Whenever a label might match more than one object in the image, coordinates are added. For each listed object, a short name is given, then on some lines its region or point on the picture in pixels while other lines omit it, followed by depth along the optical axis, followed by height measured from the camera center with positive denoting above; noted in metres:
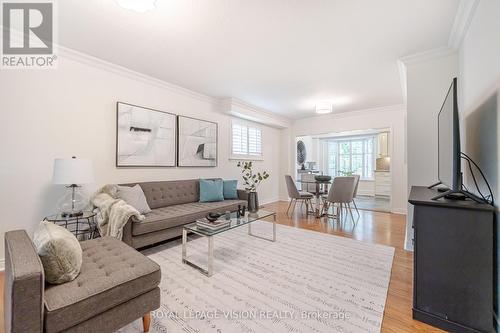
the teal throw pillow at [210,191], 3.92 -0.46
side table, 2.53 -0.76
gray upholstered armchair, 0.98 -0.68
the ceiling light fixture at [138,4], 1.69 +1.27
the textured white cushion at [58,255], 1.21 -0.52
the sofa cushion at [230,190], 4.22 -0.47
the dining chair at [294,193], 4.68 -0.59
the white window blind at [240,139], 5.28 +0.66
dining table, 4.72 -0.56
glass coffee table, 2.20 -0.70
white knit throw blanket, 2.41 -0.56
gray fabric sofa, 2.56 -0.66
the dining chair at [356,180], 4.53 -0.29
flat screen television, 1.51 +0.18
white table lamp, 2.30 -0.09
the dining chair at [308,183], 5.36 -0.43
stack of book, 2.41 -0.67
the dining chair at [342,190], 4.16 -0.46
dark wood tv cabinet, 1.39 -0.66
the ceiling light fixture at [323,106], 4.60 +1.27
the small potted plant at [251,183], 3.45 -0.45
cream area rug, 1.57 -1.12
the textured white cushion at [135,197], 2.84 -0.42
